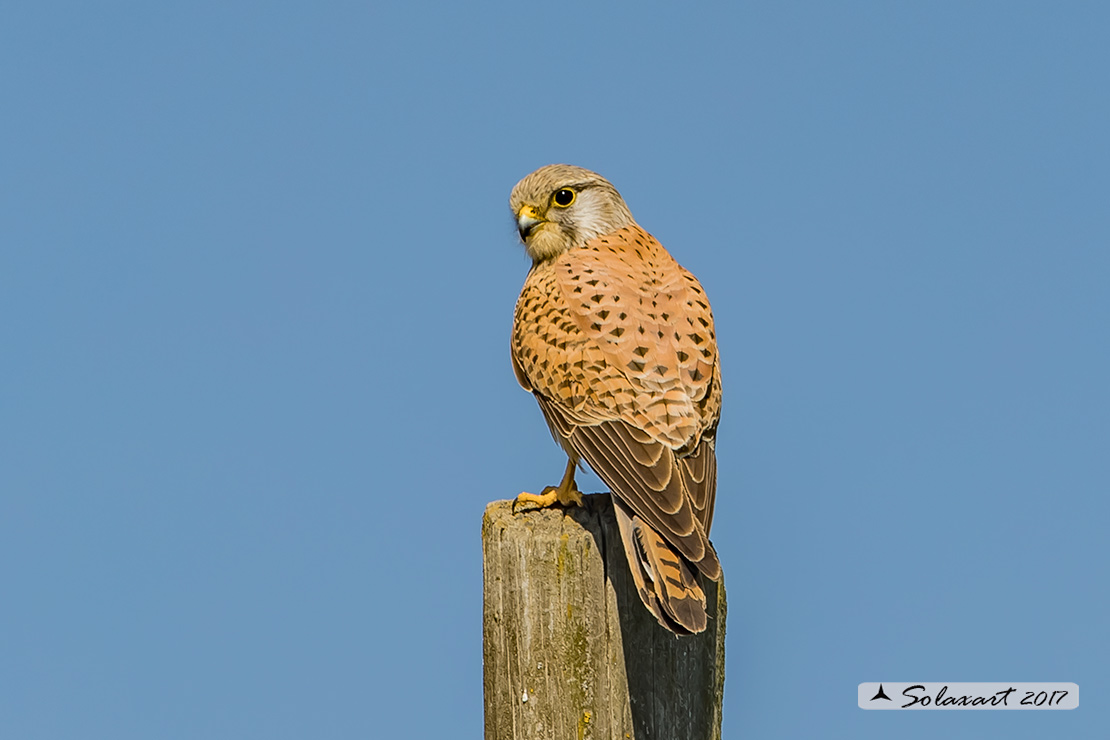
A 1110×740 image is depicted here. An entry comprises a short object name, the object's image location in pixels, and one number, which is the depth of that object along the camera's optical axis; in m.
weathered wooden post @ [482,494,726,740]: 6.81
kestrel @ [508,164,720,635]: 7.50
